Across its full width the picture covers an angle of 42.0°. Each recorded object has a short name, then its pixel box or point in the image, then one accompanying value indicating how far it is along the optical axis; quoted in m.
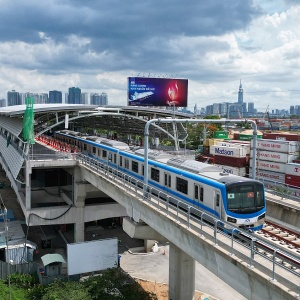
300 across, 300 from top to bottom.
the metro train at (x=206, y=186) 17.25
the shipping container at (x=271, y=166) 40.29
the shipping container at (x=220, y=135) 76.53
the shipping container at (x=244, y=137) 73.31
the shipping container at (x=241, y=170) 42.31
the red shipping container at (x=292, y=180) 37.62
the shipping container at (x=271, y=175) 40.28
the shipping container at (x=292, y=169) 37.69
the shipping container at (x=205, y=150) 53.65
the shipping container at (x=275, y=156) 40.06
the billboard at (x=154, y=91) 50.78
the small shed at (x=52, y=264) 28.72
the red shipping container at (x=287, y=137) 60.54
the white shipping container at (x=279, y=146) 40.25
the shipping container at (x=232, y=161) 44.78
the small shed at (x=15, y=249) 30.48
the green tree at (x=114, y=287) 23.86
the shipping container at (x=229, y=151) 44.44
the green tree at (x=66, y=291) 23.39
